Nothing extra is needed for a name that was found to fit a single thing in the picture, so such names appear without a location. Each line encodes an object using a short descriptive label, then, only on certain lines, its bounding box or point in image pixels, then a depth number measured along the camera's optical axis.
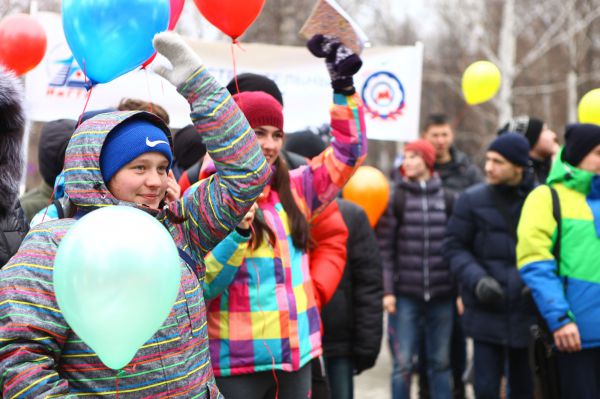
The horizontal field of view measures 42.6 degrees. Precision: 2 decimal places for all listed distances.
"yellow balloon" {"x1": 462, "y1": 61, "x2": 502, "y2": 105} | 6.85
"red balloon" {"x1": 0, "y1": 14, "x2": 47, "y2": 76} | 4.64
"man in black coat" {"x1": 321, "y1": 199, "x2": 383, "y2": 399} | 4.64
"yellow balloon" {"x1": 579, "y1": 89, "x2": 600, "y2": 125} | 4.77
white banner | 5.99
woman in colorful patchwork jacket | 3.12
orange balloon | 5.94
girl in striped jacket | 2.03
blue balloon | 2.57
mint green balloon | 1.81
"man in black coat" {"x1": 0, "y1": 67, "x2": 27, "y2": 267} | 2.66
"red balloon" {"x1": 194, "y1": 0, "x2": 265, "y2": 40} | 3.05
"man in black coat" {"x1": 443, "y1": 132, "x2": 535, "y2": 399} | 5.09
